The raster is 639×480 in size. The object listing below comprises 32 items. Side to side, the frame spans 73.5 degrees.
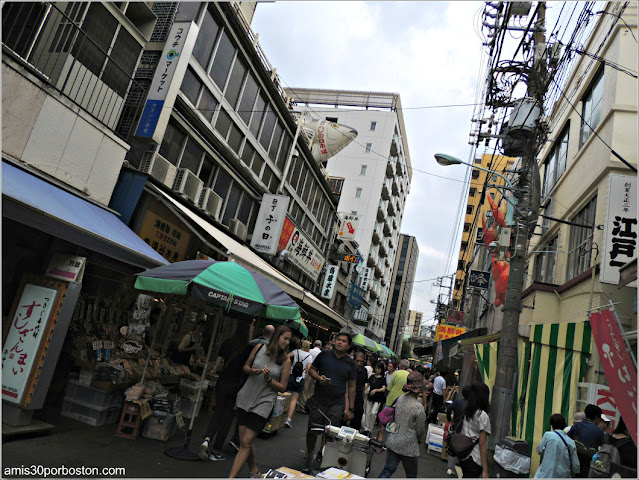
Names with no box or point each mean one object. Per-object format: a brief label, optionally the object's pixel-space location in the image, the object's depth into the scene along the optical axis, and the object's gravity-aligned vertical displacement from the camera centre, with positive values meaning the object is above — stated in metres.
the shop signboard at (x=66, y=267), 6.14 +0.34
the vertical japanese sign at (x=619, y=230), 7.83 +3.32
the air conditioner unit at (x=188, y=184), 12.70 +3.91
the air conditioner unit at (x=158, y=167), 11.38 +3.79
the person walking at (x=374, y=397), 10.27 -0.79
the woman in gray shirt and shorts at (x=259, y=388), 4.91 -0.58
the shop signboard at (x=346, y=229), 35.94 +10.20
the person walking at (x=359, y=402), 8.59 -0.82
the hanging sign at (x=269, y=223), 17.98 +4.62
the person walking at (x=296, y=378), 8.58 -0.69
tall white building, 50.59 +23.52
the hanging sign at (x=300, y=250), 19.55 +4.76
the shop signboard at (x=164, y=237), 11.20 +2.07
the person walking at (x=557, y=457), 5.00 -0.59
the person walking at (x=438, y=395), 13.68 -0.55
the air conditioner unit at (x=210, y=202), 14.09 +3.97
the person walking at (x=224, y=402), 6.05 -1.02
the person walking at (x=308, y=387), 8.44 -0.77
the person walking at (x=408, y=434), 5.02 -0.71
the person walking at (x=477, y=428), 5.07 -0.49
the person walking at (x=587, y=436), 5.66 -0.34
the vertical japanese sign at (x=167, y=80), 11.29 +6.06
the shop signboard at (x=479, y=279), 23.14 +5.49
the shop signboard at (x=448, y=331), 27.58 +3.03
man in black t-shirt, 5.97 -0.48
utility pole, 9.46 +3.11
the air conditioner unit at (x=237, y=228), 16.77 +3.92
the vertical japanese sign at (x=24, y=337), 5.59 -0.70
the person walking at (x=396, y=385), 9.64 -0.38
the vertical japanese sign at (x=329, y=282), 32.31 +5.09
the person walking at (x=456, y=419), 5.48 -0.51
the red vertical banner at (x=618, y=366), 4.75 +0.60
